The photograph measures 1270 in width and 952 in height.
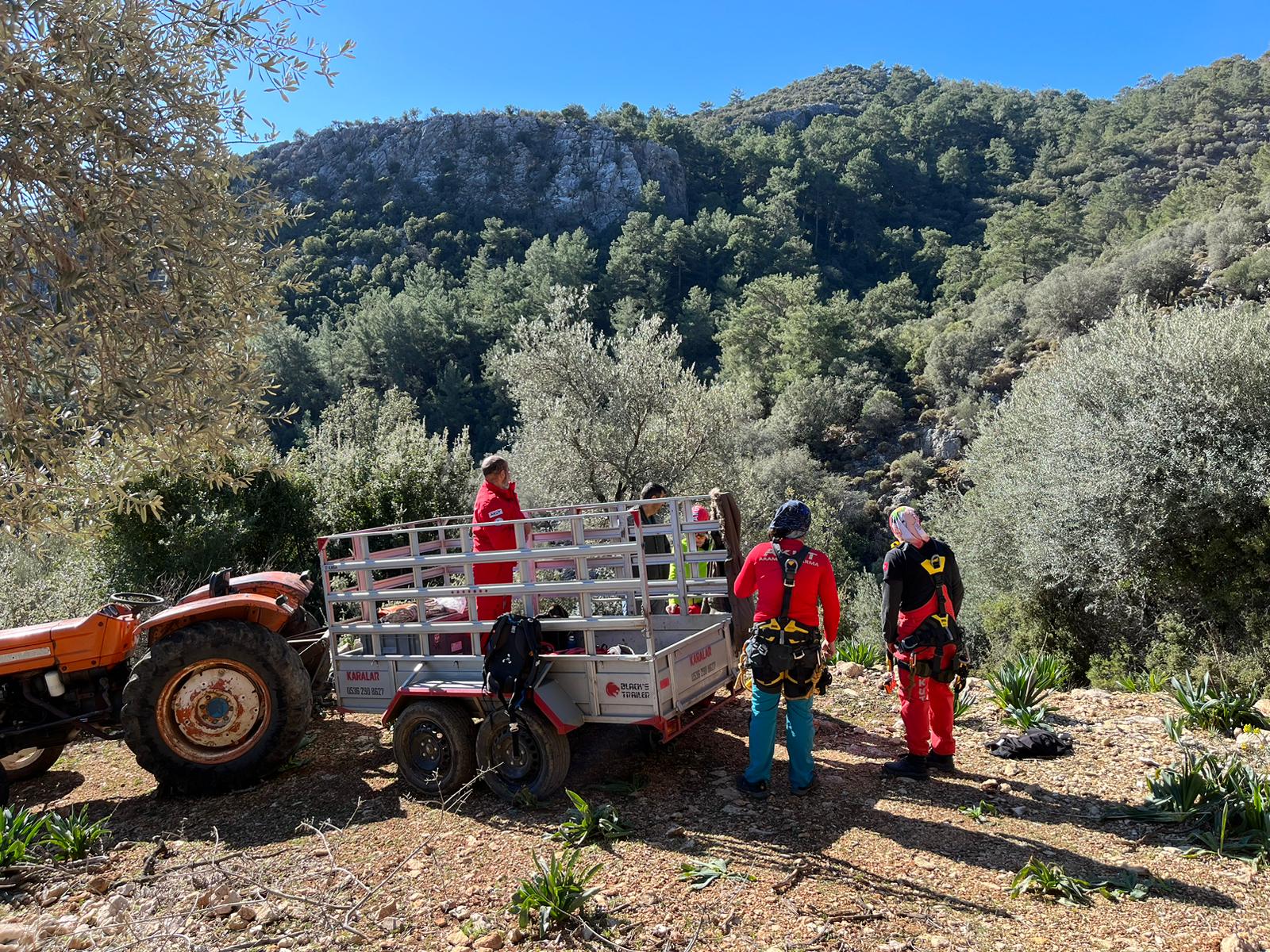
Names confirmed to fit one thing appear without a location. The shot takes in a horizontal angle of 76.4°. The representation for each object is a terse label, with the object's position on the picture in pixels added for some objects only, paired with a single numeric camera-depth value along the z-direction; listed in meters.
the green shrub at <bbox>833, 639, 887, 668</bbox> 8.38
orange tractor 5.54
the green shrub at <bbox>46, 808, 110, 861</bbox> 4.67
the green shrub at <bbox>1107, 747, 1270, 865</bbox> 4.00
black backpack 4.97
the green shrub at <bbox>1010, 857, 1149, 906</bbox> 3.62
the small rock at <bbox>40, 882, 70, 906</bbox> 4.20
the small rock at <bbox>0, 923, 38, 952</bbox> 3.65
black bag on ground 5.64
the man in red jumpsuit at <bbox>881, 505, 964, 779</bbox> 5.21
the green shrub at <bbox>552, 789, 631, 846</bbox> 4.45
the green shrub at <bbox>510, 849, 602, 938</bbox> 3.55
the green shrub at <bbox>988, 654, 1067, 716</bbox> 6.51
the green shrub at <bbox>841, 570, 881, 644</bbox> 14.66
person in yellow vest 6.48
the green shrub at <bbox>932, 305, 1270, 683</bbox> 10.47
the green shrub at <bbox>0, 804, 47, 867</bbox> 4.45
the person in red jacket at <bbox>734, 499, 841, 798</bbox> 4.88
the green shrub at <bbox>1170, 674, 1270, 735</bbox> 5.71
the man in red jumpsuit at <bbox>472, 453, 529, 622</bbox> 5.82
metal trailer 4.96
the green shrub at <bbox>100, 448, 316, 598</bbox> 11.95
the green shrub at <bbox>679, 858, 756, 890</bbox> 3.93
